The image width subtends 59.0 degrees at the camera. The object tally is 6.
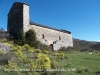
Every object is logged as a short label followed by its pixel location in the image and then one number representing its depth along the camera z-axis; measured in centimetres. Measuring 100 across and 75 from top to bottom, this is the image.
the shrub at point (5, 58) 602
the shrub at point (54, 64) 612
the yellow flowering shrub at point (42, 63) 572
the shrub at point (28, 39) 1335
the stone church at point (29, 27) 1401
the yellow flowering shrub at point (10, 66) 544
